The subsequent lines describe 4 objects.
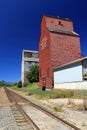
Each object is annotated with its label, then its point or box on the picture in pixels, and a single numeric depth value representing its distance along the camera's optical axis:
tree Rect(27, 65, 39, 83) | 28.38
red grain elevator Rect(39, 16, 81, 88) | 16.63
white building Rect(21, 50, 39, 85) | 31.43
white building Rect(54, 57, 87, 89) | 11.33
